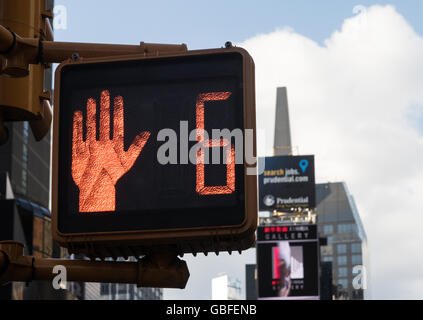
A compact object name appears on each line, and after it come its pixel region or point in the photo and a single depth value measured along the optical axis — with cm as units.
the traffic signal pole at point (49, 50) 546
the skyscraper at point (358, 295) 18678
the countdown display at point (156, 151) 511
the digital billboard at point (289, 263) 8512
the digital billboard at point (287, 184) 10444
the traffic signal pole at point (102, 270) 559
